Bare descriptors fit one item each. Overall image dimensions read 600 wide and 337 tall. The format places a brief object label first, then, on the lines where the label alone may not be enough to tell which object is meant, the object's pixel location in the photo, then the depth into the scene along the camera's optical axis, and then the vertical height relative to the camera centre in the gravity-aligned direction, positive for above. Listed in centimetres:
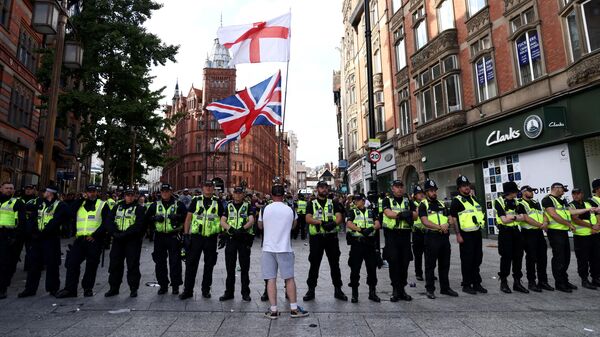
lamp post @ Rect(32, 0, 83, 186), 805 +446
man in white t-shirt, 517 -58
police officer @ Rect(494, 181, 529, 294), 677 -58
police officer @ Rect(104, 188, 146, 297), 654 -45
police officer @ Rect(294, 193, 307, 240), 1522 -12
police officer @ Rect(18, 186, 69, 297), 651 -46
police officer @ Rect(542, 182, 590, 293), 675 -43
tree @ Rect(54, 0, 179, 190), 1922 +806
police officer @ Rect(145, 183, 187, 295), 664 -38
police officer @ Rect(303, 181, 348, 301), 631 -42
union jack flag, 1343 +416
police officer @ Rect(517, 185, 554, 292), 680 -66
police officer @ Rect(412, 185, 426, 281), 810 -69
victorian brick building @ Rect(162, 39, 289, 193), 8225 +1734
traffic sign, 1132 +183
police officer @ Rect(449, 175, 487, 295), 669 -51
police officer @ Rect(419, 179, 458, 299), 656 -53
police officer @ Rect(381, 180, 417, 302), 620 -44
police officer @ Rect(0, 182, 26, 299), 653 -14
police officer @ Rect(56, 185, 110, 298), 647 -50
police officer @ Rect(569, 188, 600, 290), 695 -73
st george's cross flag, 1312 +658
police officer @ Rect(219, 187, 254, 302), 627 -42
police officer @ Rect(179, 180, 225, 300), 648 -35
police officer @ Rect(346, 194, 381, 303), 618 -59
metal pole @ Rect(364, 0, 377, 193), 1103 +414
